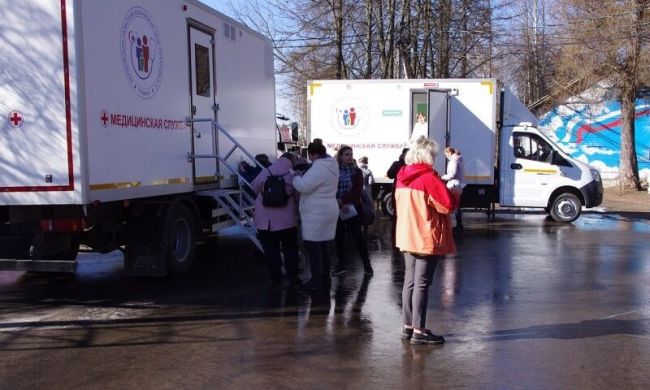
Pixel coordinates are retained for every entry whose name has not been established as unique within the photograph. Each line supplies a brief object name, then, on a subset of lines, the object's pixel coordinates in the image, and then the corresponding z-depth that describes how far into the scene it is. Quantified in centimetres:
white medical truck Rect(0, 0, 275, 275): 639
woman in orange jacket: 536
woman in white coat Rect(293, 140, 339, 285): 735
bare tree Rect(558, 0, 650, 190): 2112
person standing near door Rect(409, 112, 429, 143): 1466
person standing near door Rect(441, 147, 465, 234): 1194
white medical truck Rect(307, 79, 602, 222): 1473
